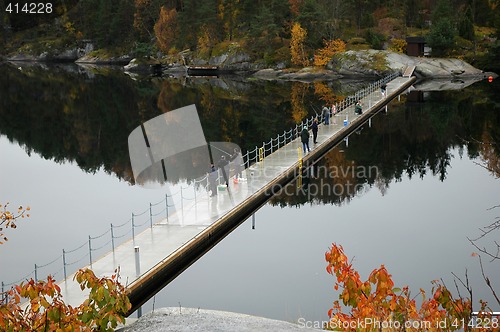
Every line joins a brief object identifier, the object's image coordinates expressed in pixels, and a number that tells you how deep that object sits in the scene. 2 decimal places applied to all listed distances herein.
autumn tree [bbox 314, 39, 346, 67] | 100.56
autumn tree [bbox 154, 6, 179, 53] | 132.25
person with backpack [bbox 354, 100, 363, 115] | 51.07
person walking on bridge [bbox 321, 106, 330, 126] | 45.91
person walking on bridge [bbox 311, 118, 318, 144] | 38.34
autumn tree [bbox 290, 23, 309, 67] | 101.44
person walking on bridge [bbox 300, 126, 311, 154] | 35.59
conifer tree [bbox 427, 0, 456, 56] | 91.81
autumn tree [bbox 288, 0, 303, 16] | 112.84
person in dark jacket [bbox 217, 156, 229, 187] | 27.48
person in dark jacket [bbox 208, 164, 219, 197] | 26.12
